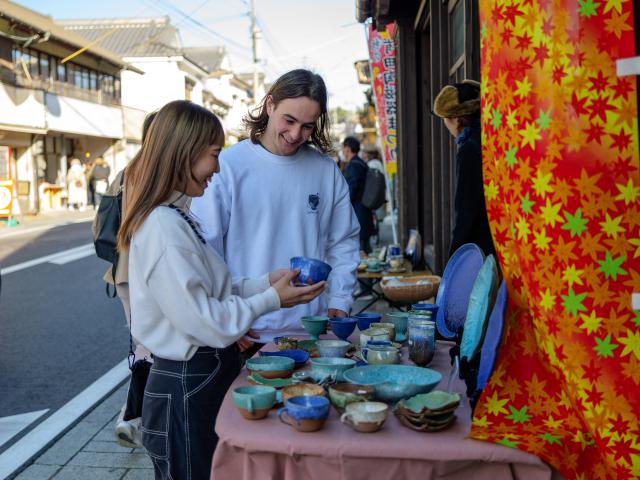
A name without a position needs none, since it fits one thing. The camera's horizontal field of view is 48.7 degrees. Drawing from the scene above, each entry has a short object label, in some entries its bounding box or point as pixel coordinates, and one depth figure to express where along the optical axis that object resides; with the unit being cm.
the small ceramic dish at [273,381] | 235
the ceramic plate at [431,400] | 204
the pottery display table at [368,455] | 188
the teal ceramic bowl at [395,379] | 218
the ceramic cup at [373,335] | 281
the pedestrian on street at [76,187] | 2920
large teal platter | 212
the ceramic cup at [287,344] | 284
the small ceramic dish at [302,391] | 220
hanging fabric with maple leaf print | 167
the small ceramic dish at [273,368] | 242
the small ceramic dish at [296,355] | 262
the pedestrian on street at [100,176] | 2894
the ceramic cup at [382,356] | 254
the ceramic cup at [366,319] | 310
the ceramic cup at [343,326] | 297
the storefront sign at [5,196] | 1811
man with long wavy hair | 315
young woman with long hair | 219
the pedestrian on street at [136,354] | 410
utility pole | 3778
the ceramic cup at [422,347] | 258
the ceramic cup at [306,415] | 195
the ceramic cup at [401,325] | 300
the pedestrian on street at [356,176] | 1152
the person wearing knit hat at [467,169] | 376
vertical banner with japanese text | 977
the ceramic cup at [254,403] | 206
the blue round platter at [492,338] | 200
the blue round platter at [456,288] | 290
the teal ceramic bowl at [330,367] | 237
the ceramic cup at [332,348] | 267
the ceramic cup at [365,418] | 195
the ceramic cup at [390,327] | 293
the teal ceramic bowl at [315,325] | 301
